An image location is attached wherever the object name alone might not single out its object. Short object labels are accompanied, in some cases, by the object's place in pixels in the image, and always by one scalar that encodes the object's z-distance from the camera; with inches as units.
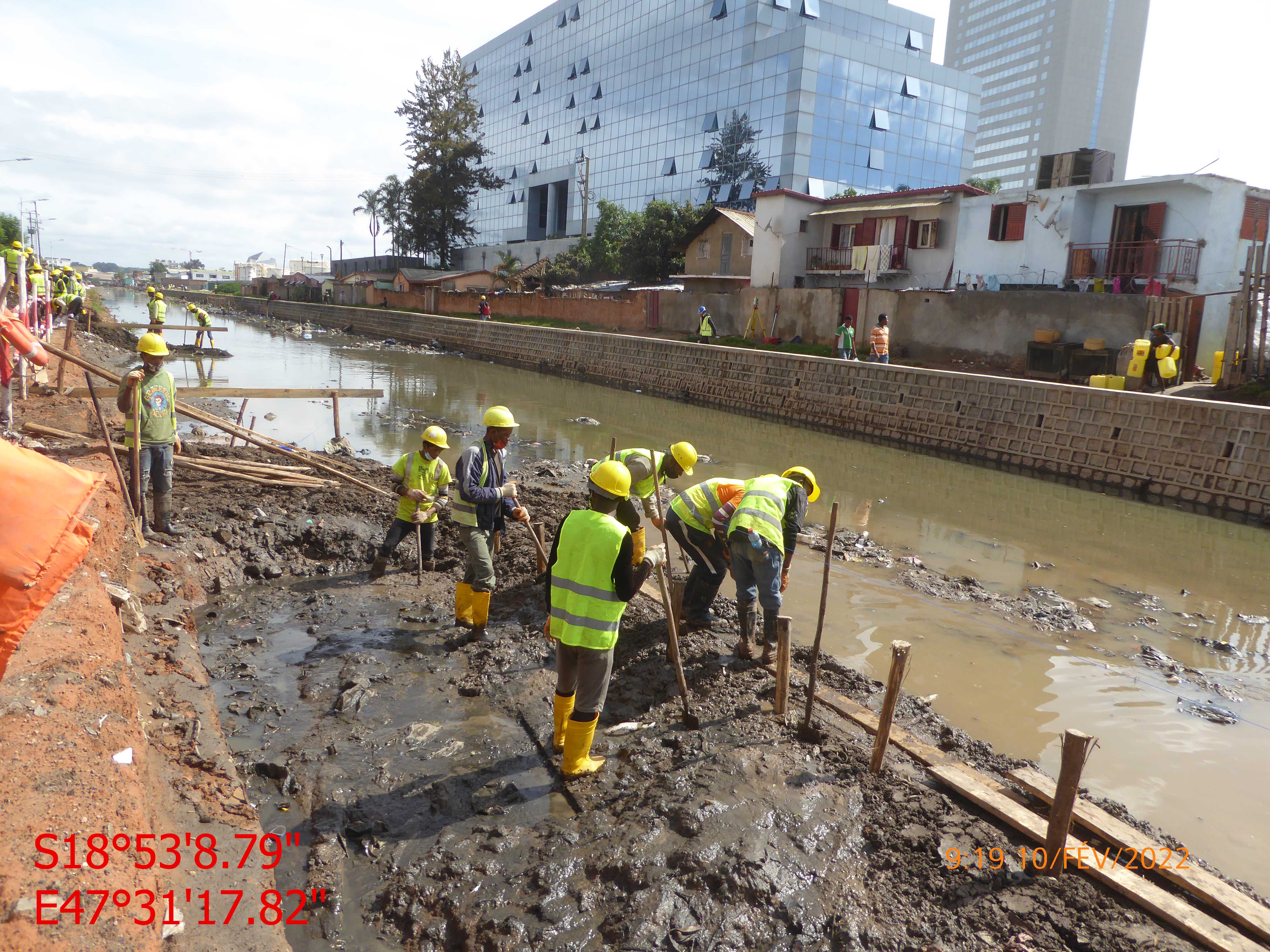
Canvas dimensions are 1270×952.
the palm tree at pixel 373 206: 3161.9
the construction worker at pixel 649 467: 269.1
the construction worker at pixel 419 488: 275.0
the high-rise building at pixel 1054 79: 5241.1
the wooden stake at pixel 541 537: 272.2
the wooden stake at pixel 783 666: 186.9
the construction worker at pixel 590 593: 162.4
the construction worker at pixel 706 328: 1075.3
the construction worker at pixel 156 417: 270.7
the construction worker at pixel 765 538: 214.4
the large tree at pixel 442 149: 2487.7
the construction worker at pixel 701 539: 243.1
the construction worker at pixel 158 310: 826.2
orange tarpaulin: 77.2
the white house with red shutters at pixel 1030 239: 841.5
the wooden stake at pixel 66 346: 476.7
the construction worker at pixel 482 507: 229.1
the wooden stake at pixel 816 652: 186.2
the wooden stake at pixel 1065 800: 135.6
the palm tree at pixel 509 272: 1932.8
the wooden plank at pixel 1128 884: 125.8
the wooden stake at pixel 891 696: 159.6
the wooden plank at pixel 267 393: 424.5
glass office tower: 1881.2
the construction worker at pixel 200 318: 983.6
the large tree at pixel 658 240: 1642.5
